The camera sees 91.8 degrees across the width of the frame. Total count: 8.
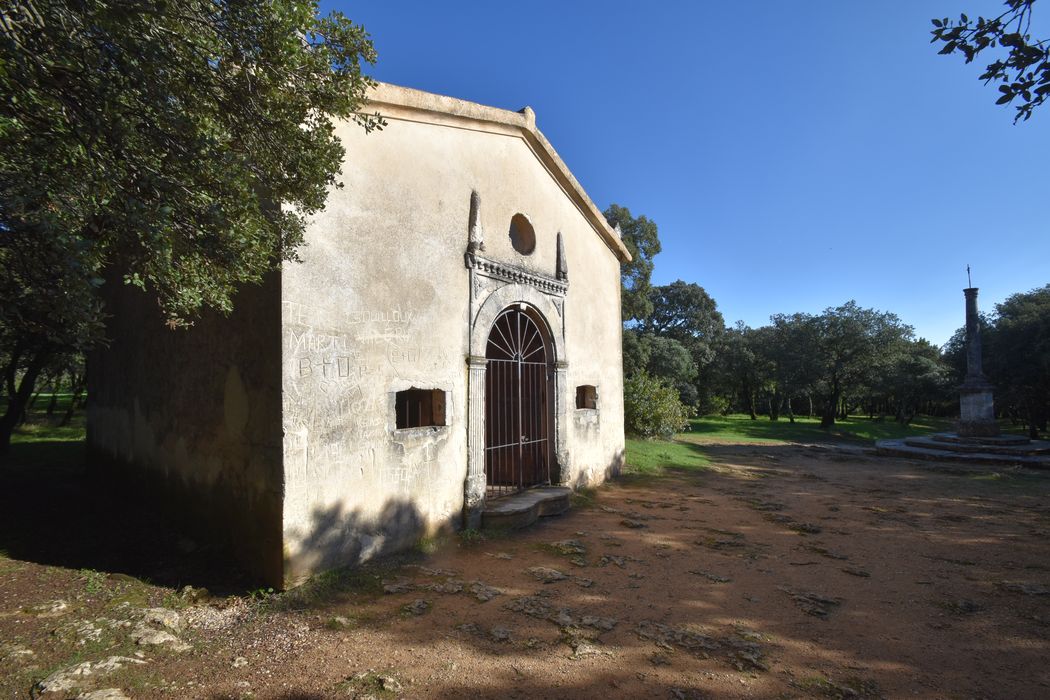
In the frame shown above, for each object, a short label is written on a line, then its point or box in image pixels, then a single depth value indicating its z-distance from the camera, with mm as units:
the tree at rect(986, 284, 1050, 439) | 18391
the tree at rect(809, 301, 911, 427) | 26125
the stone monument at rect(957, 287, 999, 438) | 16078
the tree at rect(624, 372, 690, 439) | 16297
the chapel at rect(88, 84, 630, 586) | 5051
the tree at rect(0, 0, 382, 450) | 3152
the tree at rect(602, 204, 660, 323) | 23406
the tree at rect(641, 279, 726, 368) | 32781
